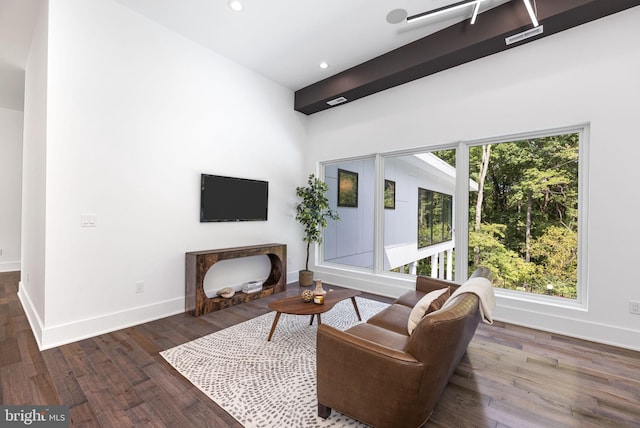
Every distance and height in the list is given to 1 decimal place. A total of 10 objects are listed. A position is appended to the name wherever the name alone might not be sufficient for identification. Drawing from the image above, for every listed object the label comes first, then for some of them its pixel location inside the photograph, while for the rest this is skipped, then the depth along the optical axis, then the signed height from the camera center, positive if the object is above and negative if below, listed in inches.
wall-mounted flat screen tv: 148.0 +7.9
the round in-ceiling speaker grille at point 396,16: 120.1 +88.9
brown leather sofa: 54.7 -33.3
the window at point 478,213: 124.6 +1.6
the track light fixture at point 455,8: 99.7 +78.4
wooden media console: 131.5 -32.8
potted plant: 189.3 +0.8
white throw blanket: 67.7 -19.7
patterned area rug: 68.5 -50.1
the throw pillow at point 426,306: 77.0 -26.6
